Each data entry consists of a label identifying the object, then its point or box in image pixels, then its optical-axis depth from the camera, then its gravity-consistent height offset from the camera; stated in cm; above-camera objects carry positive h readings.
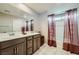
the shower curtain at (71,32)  124 -10
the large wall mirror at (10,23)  99 +15
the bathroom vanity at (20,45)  81 -35
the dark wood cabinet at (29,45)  127 -46
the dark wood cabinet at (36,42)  156 -47
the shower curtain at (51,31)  125 -6
